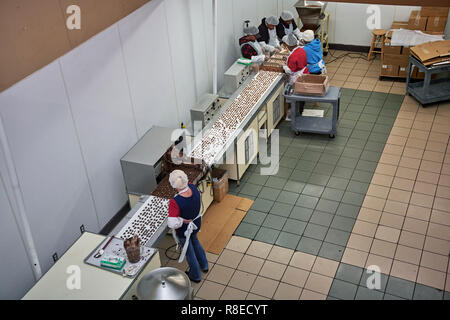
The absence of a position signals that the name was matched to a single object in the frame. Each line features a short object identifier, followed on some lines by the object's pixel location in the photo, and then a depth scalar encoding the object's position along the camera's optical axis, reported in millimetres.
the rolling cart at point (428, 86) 9234
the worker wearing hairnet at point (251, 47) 9211
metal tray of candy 5242
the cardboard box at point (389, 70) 10484
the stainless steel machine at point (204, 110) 7930
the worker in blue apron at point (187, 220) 5672
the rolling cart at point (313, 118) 8625
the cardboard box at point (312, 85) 8523
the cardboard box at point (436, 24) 10391
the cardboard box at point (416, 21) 10508
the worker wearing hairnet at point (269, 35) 9727
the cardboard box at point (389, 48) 10238
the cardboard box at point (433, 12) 10312
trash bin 7453
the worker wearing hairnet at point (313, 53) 9102
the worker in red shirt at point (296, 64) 8836
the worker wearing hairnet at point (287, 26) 9930
